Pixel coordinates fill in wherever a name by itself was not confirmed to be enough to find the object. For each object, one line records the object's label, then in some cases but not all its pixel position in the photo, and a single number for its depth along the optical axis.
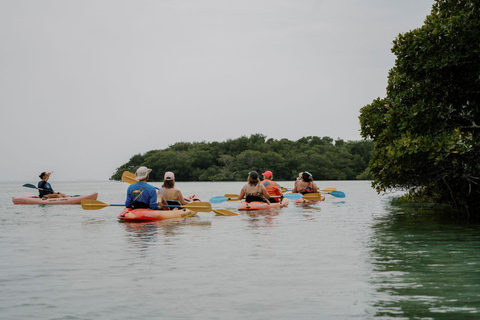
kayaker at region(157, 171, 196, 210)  13.75
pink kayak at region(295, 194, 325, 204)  21.50
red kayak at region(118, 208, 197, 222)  12.90
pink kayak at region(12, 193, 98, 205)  21.41
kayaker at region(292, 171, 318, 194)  21.39
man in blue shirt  12.84
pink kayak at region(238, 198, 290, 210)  16.30
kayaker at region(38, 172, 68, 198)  20.71
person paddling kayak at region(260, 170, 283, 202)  17.89
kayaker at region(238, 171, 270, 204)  16.28
